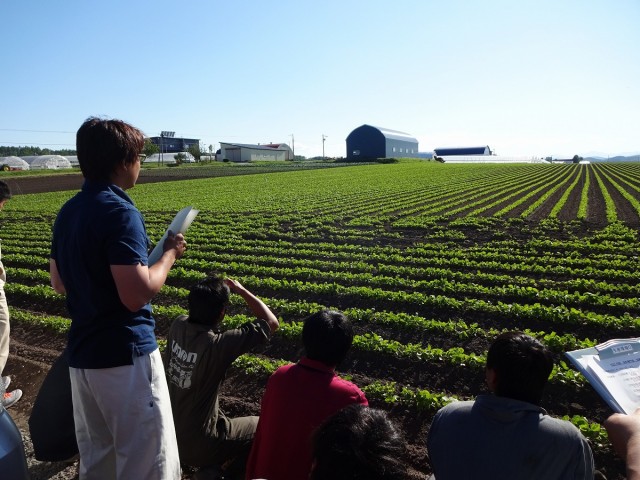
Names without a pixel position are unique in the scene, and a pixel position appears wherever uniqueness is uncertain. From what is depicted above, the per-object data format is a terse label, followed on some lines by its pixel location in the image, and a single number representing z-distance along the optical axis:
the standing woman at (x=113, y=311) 2.00
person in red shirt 2.26
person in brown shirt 2.85
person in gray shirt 1.83
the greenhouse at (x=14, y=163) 62.88
